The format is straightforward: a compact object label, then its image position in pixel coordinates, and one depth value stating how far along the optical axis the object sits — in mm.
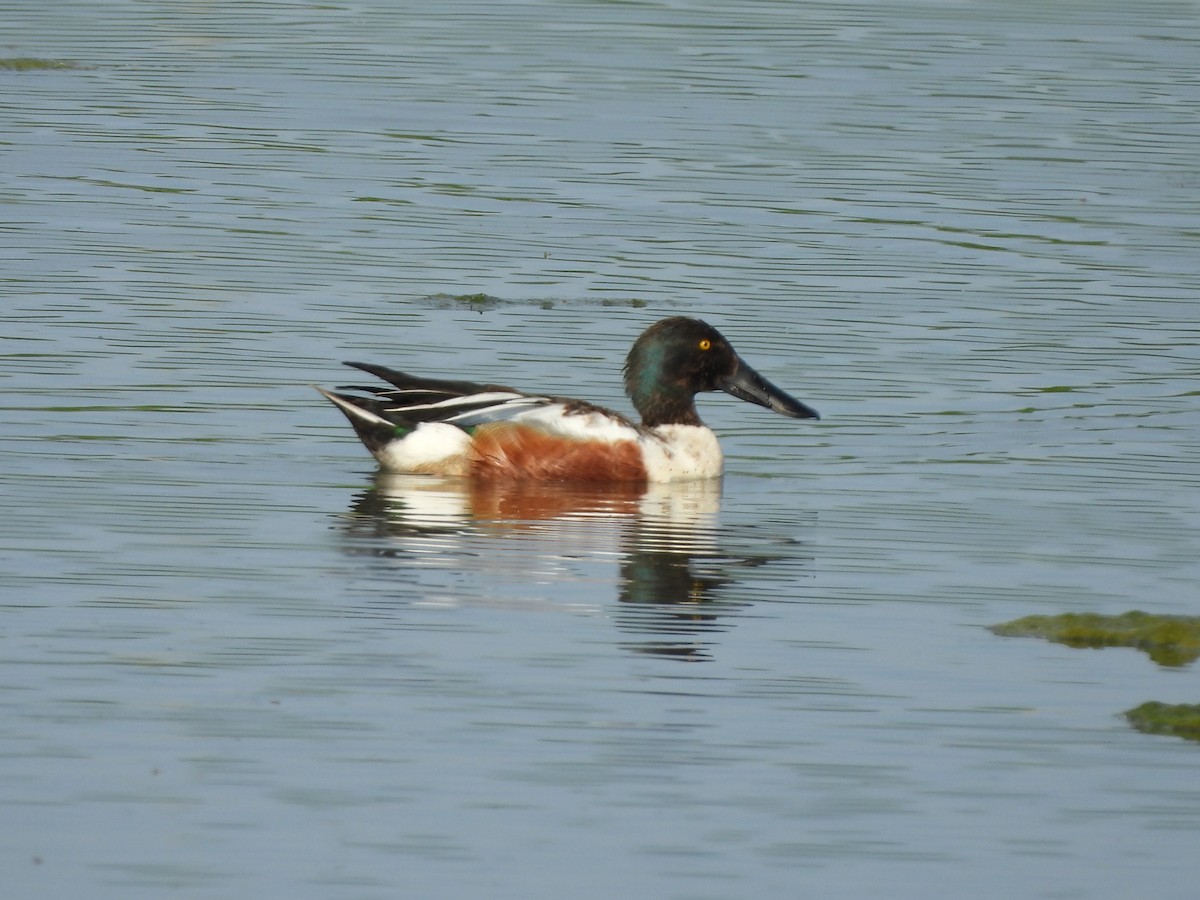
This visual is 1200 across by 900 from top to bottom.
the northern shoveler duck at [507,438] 25344
